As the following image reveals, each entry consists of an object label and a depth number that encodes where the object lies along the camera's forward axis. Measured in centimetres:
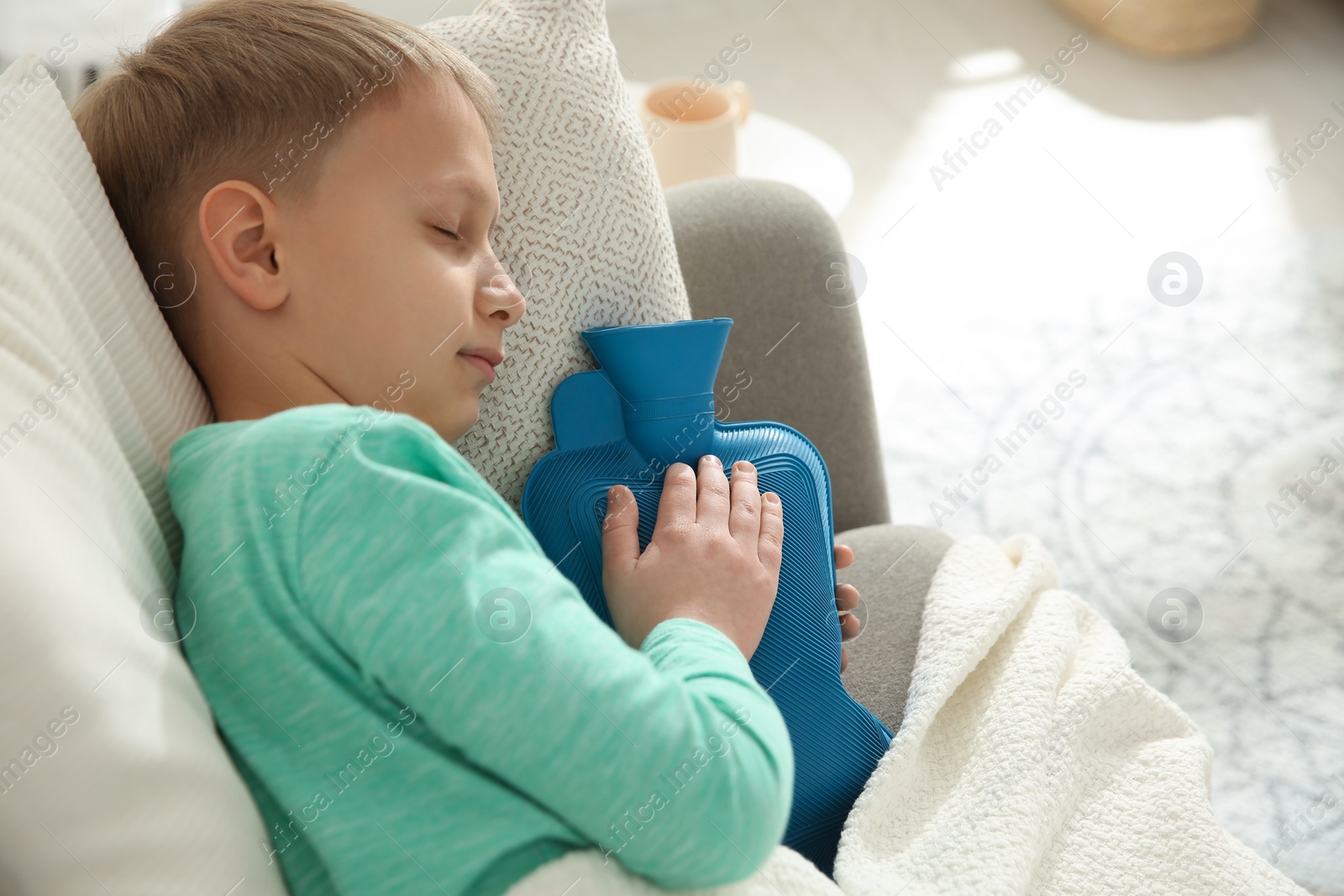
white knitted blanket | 73
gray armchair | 115
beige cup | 136
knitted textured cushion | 86
